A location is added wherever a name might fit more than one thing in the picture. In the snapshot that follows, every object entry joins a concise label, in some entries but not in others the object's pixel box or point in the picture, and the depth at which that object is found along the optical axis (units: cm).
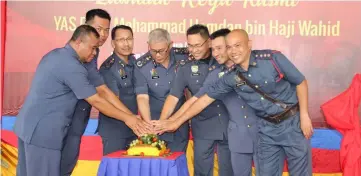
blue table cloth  453
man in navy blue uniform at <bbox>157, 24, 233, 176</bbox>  532
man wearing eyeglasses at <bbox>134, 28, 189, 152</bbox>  539
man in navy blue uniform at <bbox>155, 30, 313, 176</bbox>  466
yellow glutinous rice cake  468
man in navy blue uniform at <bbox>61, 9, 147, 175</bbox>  505
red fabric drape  559
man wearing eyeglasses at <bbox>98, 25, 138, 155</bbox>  536
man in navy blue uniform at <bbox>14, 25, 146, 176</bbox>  447
